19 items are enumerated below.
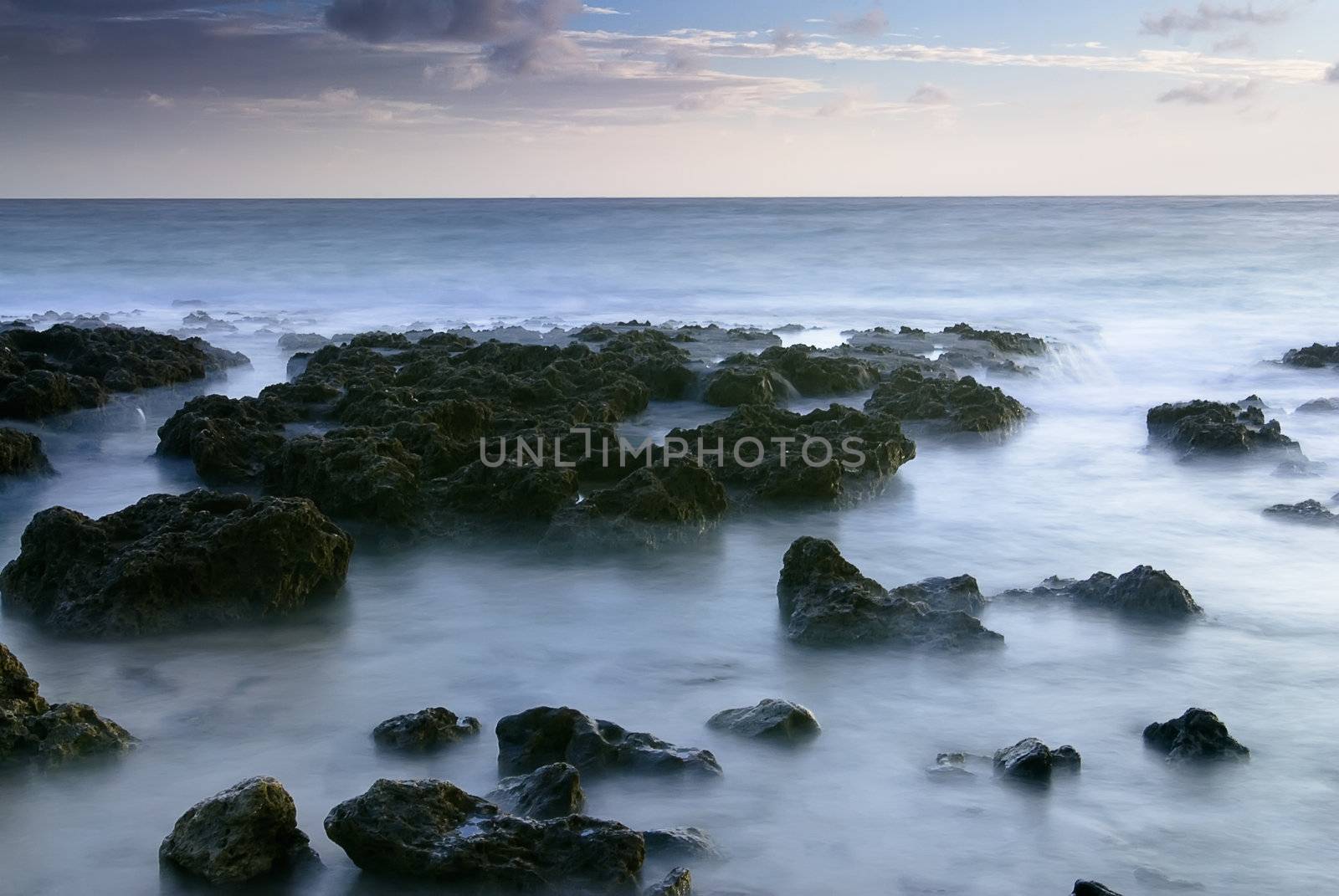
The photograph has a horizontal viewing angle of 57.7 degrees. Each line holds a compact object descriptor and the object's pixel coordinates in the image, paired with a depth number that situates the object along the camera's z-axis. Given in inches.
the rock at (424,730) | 169.0
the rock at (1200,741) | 166.6
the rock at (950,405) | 397.4
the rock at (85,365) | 380.2
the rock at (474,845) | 132.2
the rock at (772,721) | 172.7
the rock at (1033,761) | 158.6
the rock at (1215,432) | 370.0
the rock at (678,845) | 139.8
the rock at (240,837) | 132.2
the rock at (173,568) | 213.5
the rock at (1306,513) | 297.0
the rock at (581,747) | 161.5
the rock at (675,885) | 129.8
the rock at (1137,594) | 227.1
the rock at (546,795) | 145.9
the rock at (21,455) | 315.6
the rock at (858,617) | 211.6
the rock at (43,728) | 160.1
